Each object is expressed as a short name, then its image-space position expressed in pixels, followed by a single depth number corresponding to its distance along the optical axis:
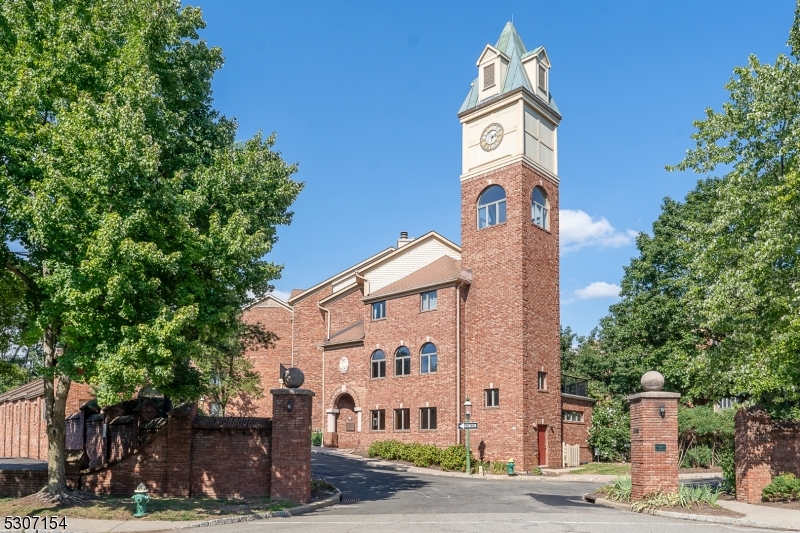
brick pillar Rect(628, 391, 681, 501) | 17.89
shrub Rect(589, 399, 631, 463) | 36.53
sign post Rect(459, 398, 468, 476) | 30.88
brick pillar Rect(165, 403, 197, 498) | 18.48
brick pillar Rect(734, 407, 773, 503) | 18.45
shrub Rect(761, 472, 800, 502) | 17.91
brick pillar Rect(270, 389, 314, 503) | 18.45
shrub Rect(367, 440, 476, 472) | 32.06
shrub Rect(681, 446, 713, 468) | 32.78
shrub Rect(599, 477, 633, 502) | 18.69
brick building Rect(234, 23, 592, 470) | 32.91
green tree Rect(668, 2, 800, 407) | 17.12
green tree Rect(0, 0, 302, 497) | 14.58
